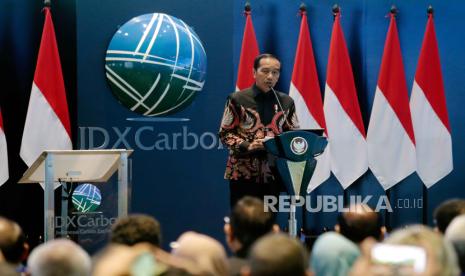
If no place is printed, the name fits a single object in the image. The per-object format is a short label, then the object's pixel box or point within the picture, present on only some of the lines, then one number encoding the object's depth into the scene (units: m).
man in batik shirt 11.83
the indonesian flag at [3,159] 15.02
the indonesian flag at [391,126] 16.36
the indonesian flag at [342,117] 16.34
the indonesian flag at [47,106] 15.24
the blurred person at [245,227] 7.67
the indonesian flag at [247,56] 15.89
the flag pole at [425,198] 16.67
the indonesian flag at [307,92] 16.11
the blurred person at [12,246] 7.20
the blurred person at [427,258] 5.18
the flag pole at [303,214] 16.28
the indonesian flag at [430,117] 16.48
